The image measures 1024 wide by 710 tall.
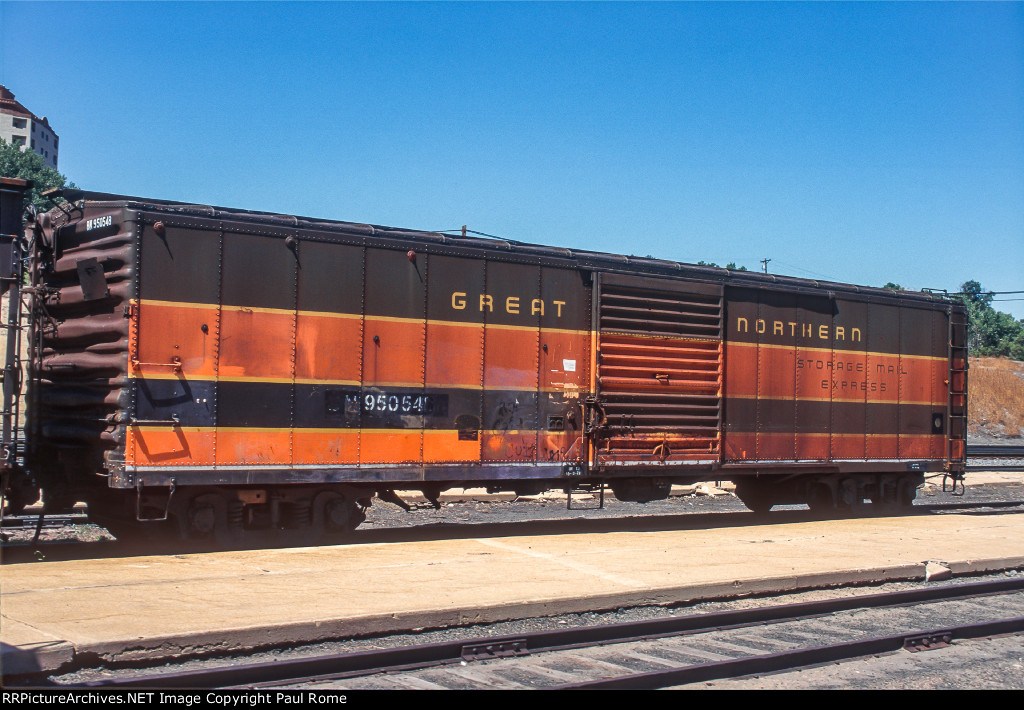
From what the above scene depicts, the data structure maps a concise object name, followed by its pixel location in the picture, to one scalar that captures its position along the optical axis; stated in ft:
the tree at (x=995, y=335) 272.10
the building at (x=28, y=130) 309.01
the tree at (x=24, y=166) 231.30
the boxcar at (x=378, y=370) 35.78
